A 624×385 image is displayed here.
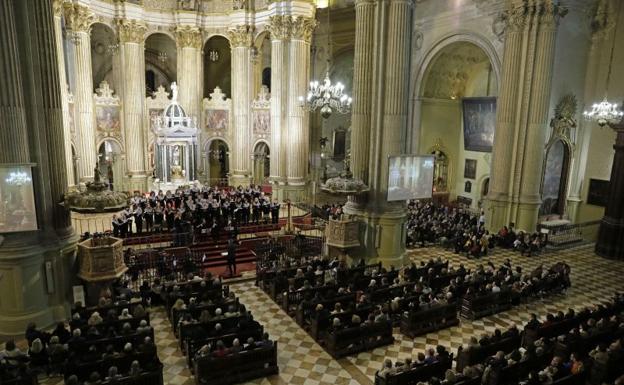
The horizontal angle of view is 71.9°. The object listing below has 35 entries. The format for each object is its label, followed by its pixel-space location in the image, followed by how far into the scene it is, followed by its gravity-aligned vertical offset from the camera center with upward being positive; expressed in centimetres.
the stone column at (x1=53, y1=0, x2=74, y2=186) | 2028 +182
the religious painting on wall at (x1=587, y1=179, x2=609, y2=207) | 2084 -309
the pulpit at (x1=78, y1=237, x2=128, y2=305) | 1151 -389
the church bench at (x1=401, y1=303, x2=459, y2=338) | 1102 -502
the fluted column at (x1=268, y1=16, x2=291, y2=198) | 2509 +159
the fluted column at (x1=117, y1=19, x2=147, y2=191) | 2501 +139
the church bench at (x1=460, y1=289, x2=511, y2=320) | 1206 -502
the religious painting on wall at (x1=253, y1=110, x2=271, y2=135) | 2733 +4
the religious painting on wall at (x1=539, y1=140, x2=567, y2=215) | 2081 -257
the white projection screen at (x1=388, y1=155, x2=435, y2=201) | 1456 -174
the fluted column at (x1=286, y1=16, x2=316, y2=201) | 2505 +94
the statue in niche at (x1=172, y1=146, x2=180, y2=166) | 2526 -204
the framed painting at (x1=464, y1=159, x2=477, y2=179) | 2692 -265
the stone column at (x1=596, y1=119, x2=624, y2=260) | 1781 -350
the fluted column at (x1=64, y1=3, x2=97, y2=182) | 2256 +145
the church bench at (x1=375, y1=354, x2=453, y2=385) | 799 -472
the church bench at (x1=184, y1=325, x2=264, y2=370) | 919 -469
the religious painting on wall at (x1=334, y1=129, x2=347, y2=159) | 3238 -141
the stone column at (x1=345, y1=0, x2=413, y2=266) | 1446 +28
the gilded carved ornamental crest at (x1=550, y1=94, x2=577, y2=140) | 2005 +52
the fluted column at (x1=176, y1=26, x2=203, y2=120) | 2653 +331
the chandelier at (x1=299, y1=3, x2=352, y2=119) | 1758 +111
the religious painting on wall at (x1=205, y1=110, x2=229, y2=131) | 2814 +17
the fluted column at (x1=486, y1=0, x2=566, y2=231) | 1852 +64
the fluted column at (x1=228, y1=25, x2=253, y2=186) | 2677 +143
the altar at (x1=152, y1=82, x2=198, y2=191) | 2483 -157
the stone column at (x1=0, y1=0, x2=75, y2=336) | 1020 -91
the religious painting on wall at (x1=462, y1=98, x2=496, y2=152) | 2446 +21
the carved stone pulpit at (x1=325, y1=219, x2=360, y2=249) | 1498 -380
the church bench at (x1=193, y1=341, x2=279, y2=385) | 850 -495
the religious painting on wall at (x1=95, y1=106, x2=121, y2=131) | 2494 +10
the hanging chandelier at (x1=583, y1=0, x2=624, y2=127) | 1795 +66
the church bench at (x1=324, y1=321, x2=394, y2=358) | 998 -503
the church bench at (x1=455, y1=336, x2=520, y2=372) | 885 -470
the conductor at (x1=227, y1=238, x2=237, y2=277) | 1479 -461
